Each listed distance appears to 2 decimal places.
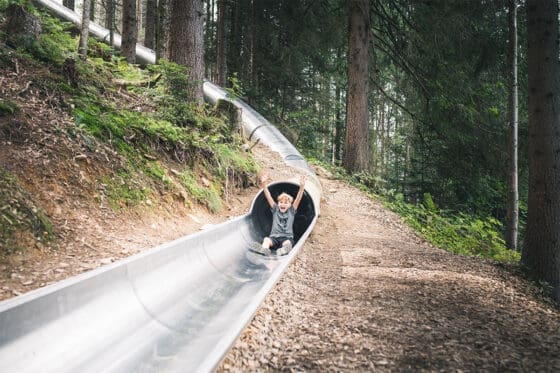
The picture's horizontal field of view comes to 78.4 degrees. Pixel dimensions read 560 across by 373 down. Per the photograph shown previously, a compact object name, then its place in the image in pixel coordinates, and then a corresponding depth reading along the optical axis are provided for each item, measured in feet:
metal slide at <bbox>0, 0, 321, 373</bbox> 7.06
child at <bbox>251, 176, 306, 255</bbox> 20.18
